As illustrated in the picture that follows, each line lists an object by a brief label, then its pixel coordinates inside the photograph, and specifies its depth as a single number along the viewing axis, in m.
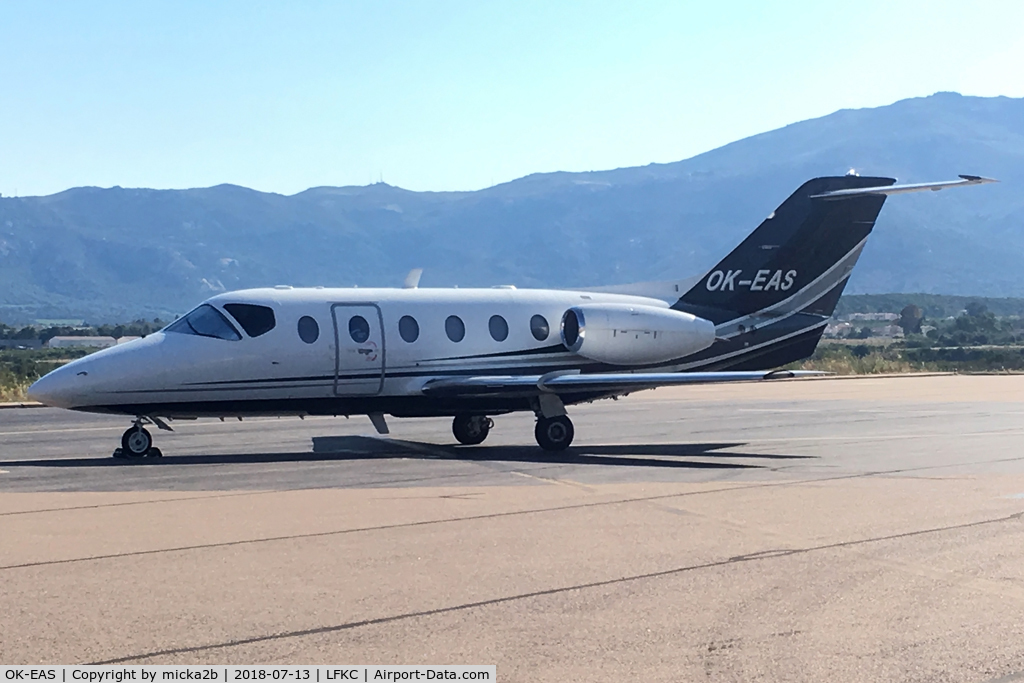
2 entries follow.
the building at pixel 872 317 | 168.75
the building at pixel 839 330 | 132.93
